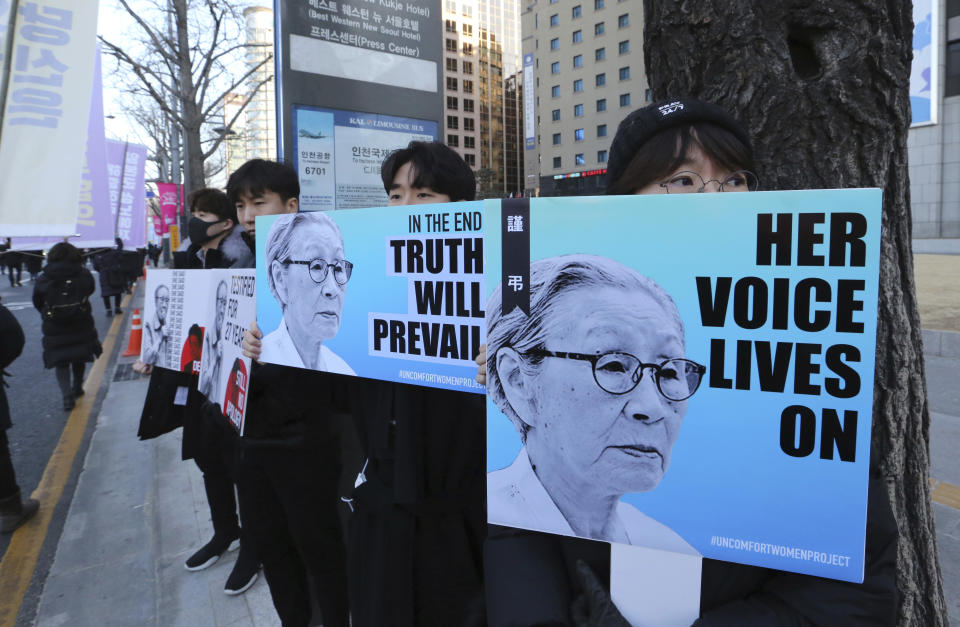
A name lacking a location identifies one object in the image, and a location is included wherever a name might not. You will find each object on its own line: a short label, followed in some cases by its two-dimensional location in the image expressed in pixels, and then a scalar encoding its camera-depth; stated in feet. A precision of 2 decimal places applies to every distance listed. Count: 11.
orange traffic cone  28.66
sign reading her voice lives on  3.05
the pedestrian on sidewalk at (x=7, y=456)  13.20
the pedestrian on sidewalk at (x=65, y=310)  22.35
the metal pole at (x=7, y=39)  7.79
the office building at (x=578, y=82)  172.55
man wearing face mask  9.71
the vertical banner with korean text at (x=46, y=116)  7.98
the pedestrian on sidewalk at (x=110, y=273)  45.55
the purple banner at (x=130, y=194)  43.29
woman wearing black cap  3.63
